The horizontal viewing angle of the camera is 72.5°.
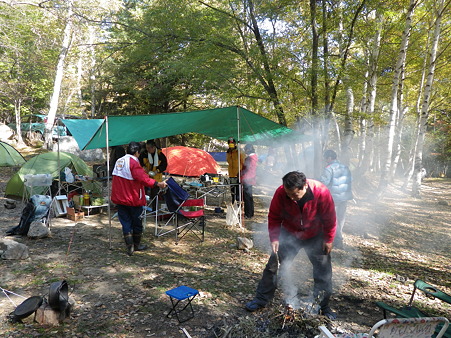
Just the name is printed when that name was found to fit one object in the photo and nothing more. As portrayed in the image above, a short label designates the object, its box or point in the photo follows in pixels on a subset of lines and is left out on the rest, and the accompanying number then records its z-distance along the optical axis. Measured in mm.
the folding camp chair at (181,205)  5008
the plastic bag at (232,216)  6191
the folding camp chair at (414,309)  2592
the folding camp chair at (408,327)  1609
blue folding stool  2706
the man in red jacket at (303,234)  2729
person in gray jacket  4836
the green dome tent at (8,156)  11445
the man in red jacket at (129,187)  4219
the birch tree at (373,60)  9165
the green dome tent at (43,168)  7379
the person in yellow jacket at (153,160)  6211
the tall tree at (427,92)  9411
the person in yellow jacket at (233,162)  7082
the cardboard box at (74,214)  6242
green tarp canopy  5410
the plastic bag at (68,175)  6801
